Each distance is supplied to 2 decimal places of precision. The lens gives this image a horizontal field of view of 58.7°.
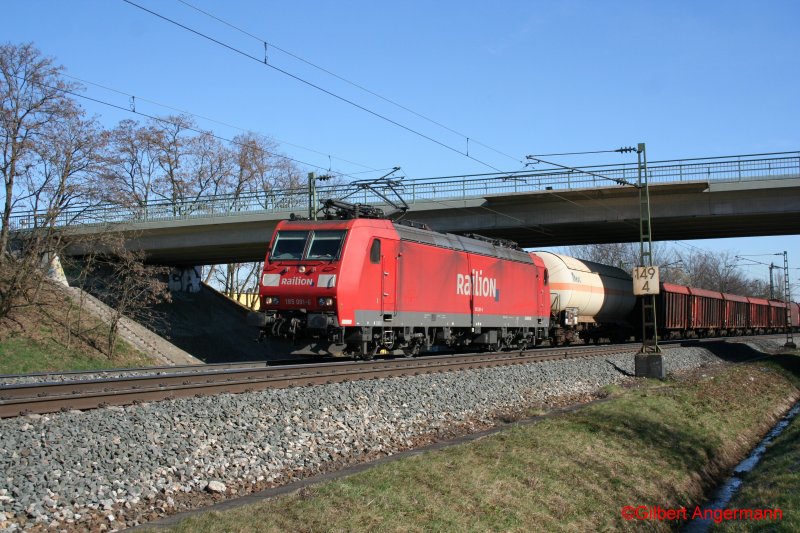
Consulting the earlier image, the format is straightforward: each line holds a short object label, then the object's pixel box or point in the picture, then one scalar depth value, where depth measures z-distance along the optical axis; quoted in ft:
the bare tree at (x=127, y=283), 86.58
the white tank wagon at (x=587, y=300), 100.27
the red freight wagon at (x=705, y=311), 138.62
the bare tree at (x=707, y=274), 327.88
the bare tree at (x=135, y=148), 148.77
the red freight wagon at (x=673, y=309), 123.13
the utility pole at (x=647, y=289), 73.72
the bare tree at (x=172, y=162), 154.71
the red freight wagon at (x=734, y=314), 162.50
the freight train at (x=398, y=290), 55.01
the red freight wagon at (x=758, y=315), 183.32
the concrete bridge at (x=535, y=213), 95.71
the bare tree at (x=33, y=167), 85.35
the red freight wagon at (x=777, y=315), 205.57
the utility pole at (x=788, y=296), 144.97
